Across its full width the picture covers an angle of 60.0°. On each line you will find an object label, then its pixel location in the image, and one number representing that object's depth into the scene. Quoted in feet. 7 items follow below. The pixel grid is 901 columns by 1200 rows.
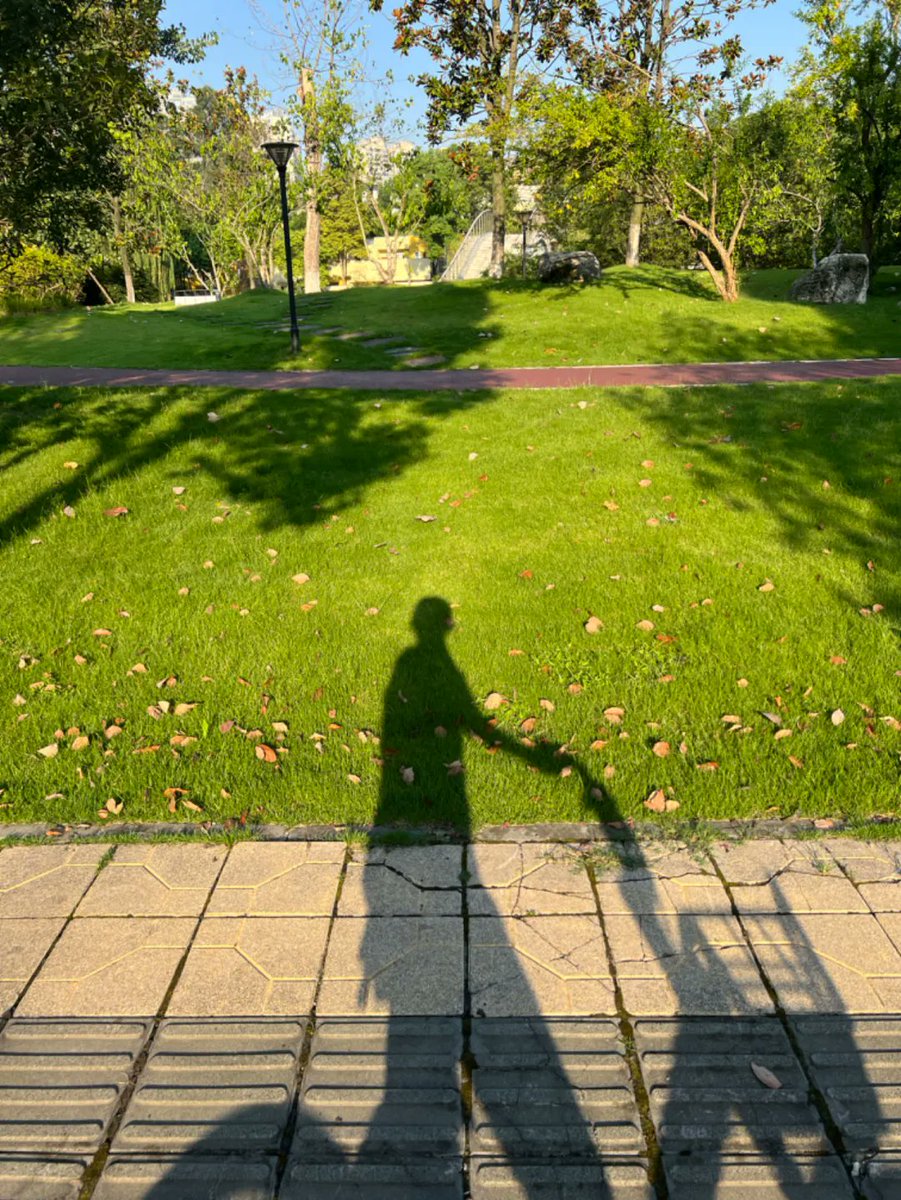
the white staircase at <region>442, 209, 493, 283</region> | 142.31
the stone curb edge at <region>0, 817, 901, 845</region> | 12.78
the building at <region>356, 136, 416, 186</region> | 131.54
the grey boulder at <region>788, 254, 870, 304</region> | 69.62
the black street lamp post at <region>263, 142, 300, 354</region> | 46.65
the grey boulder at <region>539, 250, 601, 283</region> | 81.66
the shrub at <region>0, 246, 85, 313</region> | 99.96
